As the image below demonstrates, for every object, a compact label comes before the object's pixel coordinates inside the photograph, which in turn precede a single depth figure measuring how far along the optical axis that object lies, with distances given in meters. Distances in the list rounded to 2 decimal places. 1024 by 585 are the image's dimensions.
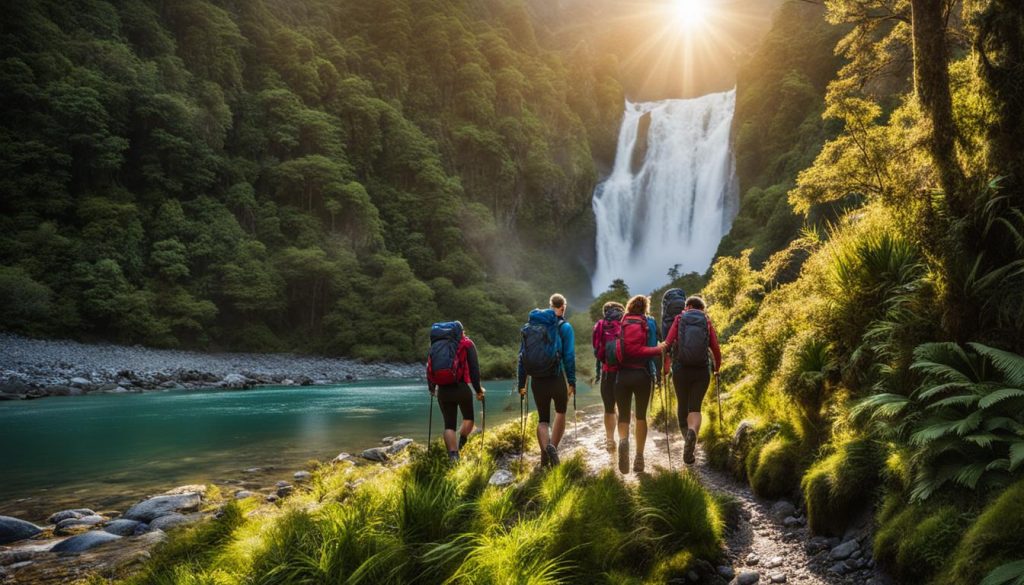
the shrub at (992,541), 2.73
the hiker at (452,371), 7.26
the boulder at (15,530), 7.03
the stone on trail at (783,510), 5.41
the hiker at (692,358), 6.68
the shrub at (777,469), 5.86
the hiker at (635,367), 6.43
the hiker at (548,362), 6.81
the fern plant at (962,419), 3.34
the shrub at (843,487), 4.52
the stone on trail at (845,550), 4.17
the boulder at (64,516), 7.78
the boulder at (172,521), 7.17
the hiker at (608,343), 6.59
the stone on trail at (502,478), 6.84
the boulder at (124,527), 7.12
